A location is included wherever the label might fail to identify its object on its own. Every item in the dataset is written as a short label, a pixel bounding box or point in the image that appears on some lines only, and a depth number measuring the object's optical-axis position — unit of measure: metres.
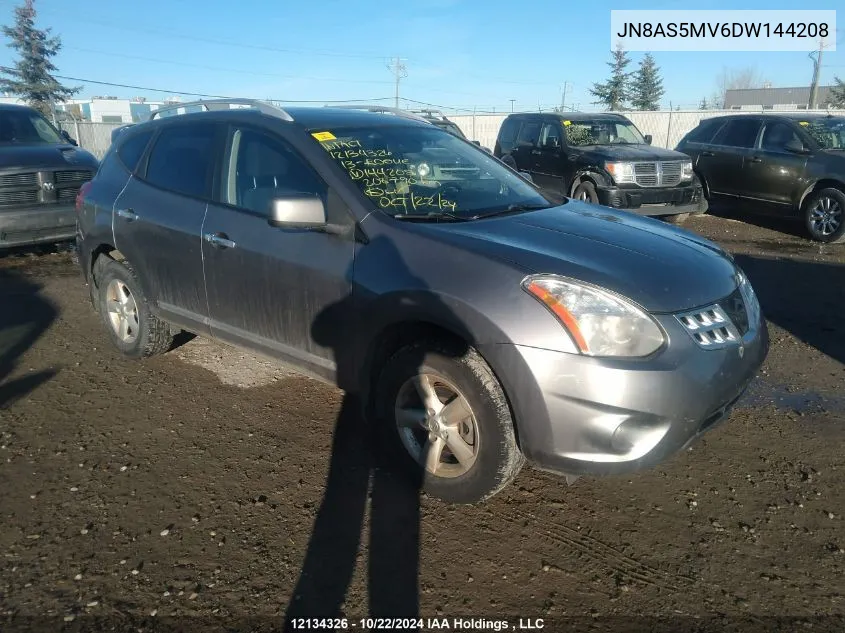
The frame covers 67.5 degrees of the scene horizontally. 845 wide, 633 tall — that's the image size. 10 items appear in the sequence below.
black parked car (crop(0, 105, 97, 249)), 7.27
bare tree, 62.59
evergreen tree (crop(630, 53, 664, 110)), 53.62
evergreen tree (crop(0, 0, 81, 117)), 38.00
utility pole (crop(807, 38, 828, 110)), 37.09
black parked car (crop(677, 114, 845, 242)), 8.95
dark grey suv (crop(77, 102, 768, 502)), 2.46
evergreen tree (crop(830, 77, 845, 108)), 47.00
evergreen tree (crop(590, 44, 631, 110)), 52.19
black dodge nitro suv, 9.42
